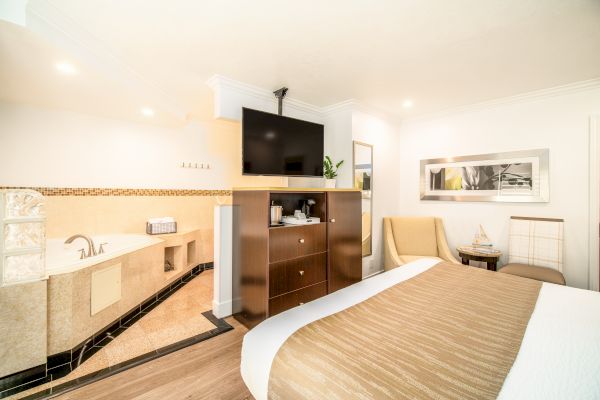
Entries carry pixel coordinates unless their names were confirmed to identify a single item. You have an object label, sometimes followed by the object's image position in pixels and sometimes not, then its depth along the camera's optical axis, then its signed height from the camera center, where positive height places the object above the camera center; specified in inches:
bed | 31.8 -24.2
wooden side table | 117.9 -26.6
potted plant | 124.3 +15.4
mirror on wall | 136.9 +10.1
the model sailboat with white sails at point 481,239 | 126.9 -20.3
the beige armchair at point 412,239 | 140.0 -23.0
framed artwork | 120.7 +12.7
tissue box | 145.4 -16.0
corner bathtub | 80.1 -21.8
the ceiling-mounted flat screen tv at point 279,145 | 103.3 +24.9
